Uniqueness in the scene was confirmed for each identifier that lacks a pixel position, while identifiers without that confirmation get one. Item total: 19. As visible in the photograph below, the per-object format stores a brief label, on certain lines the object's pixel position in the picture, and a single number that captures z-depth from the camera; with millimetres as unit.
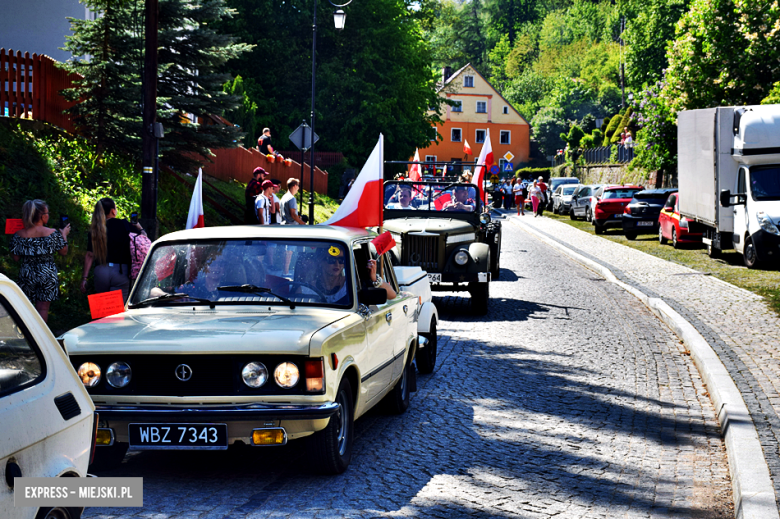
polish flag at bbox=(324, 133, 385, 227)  11539
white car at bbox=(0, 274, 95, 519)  3314
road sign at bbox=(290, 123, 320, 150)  25458
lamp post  30875
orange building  100000
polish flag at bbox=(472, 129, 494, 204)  17734
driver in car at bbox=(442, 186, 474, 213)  15844
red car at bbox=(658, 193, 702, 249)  26453
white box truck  20062
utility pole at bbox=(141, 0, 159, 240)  13367
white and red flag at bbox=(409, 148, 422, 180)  21528
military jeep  14227
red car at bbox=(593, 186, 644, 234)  34250
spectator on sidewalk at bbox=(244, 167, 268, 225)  15422
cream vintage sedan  5281
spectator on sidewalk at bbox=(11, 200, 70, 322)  9242
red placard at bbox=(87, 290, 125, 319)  6275
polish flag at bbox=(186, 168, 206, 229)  10961
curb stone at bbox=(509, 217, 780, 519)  5219
